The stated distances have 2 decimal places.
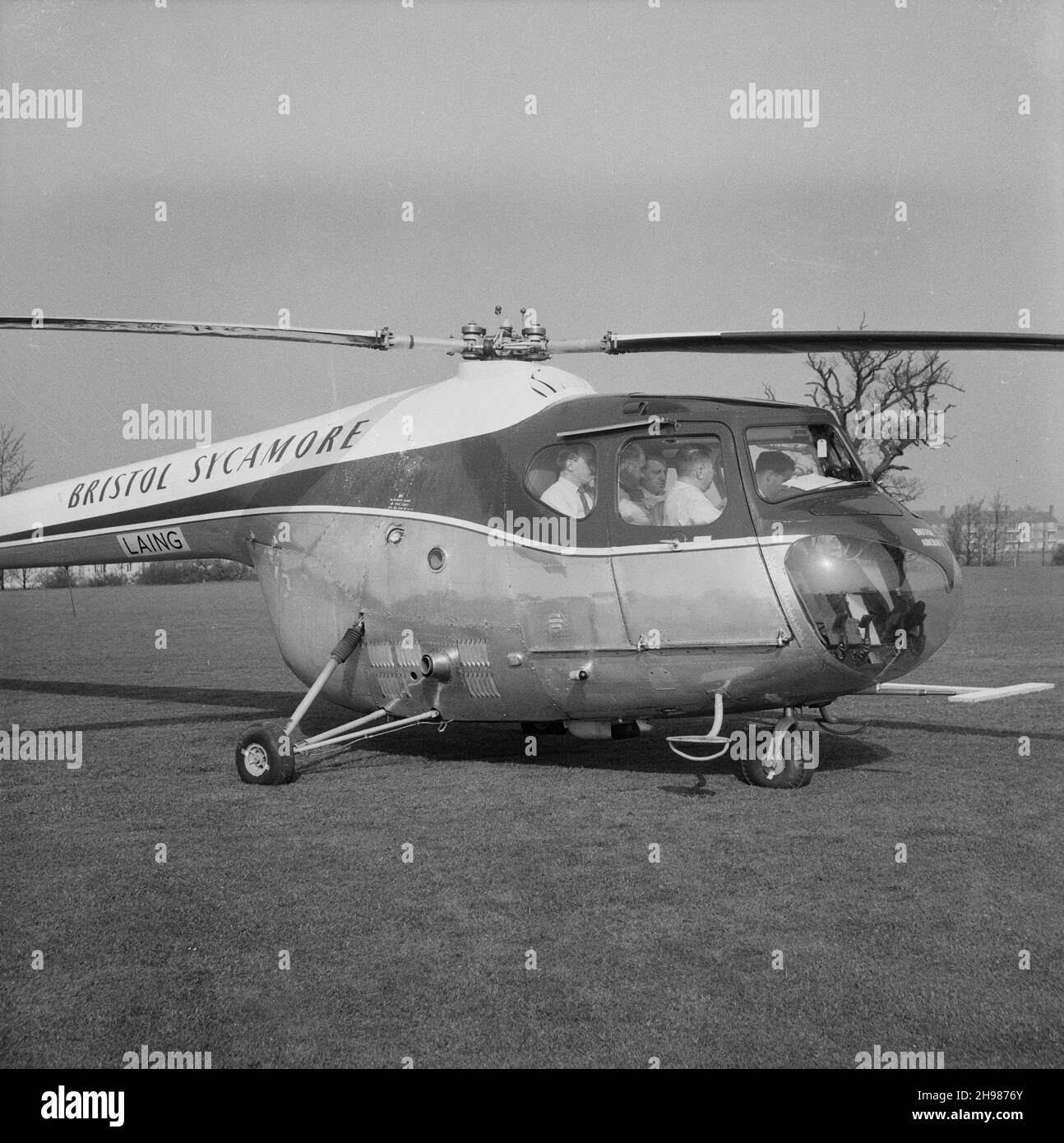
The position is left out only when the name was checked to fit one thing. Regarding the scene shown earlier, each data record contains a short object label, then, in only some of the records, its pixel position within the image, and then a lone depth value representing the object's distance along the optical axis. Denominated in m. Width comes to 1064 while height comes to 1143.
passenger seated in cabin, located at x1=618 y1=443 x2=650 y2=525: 10.81
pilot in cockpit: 10.48
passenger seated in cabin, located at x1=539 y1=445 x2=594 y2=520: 11.06
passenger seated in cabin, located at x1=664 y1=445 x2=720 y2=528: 10.53
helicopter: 10.21
